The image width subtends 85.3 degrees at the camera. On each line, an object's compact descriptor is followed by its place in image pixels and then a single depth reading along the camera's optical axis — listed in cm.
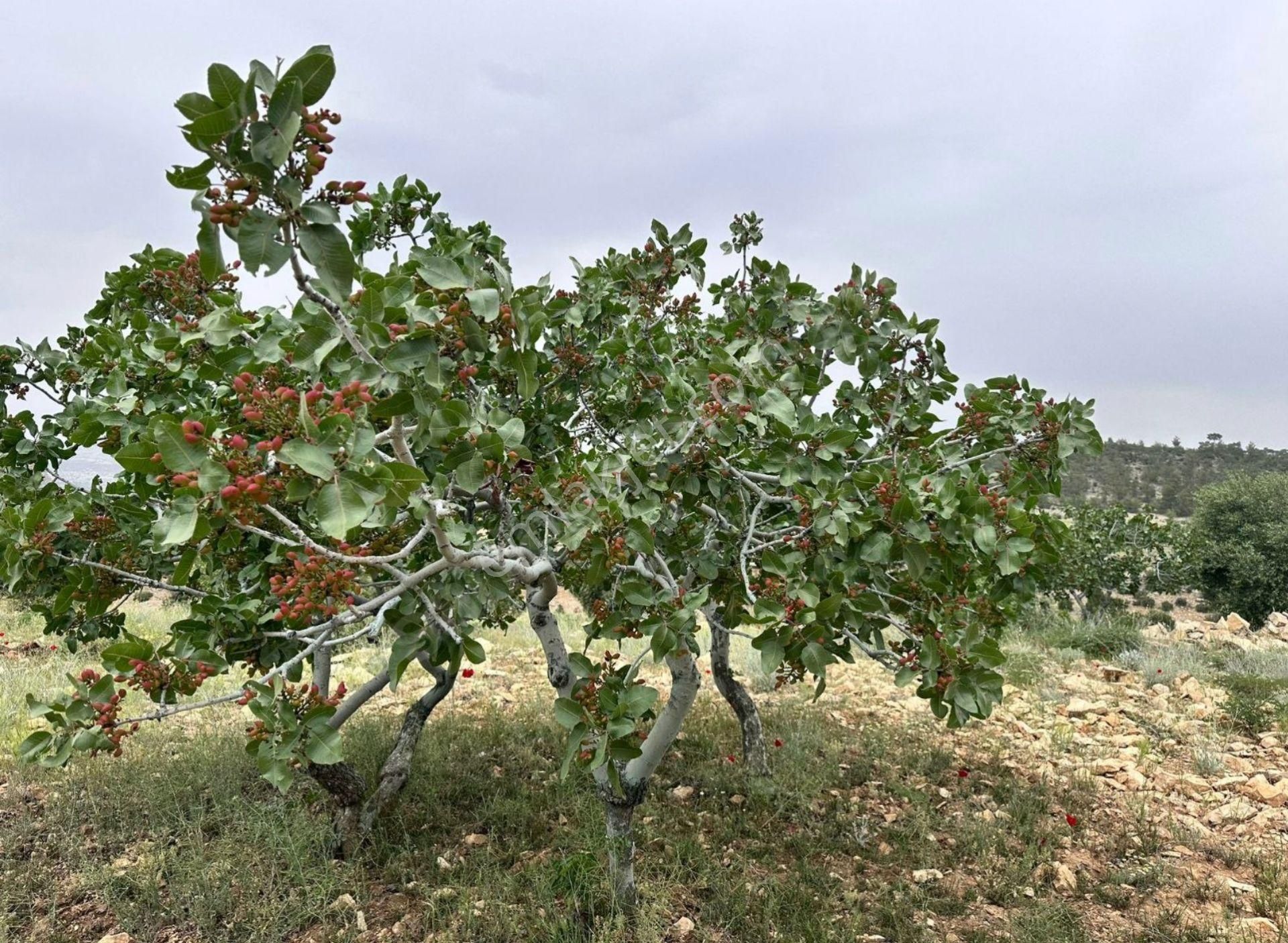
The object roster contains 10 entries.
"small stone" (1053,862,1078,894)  450
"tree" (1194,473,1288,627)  2405
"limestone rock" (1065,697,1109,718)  808
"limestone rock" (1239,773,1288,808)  586
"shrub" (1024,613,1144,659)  1177
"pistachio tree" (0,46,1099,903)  173
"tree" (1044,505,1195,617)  2070
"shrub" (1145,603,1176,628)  2102
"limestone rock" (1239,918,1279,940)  390
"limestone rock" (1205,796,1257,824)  558
